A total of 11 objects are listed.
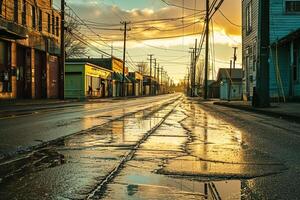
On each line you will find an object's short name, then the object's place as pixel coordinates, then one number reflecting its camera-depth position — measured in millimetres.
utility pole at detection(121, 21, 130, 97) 81556
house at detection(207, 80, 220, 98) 90812
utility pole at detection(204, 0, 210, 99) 56031
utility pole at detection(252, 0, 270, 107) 26625
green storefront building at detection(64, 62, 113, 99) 68688
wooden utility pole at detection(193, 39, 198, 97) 95606
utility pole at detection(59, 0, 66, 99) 47222
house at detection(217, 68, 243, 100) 63781
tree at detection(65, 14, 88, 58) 95262
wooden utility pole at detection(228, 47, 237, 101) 74750
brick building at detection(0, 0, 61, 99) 40281
